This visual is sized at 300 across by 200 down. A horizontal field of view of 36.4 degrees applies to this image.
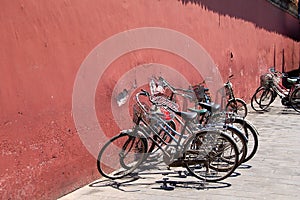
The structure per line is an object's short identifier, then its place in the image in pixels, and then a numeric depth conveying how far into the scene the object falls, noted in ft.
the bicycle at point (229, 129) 17.61
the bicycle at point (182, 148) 17.15
